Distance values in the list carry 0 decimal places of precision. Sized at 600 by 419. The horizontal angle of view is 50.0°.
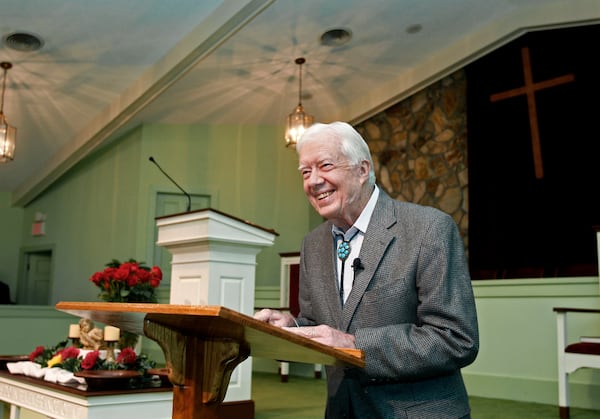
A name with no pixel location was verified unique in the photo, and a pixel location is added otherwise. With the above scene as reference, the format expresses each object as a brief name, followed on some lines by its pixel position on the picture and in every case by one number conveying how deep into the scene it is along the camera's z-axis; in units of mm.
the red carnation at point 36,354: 3165
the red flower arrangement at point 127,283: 3211
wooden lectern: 1040
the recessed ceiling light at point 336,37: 6324
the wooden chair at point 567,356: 3915
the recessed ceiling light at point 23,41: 5844
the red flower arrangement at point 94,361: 2662
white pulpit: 3486
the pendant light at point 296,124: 6605
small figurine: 3109
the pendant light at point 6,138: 6348
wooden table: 2391
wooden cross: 6387
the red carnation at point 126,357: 2719
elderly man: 1171
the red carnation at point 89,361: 2623
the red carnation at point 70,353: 2900
